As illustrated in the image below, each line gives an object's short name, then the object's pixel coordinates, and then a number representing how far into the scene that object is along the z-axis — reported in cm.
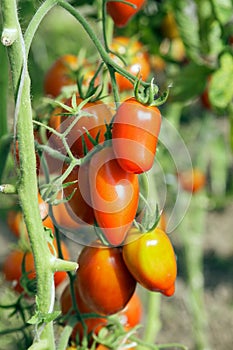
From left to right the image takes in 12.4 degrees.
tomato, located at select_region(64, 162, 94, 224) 91
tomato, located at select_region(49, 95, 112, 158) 93
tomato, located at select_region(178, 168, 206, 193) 223
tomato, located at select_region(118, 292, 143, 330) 109
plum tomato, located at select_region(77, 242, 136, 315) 98
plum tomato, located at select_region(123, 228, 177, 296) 94
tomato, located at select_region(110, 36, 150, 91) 120
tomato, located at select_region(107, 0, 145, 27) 107
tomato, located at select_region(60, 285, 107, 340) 104
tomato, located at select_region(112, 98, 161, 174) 88
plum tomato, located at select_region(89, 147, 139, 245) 91
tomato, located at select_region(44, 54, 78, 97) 125
